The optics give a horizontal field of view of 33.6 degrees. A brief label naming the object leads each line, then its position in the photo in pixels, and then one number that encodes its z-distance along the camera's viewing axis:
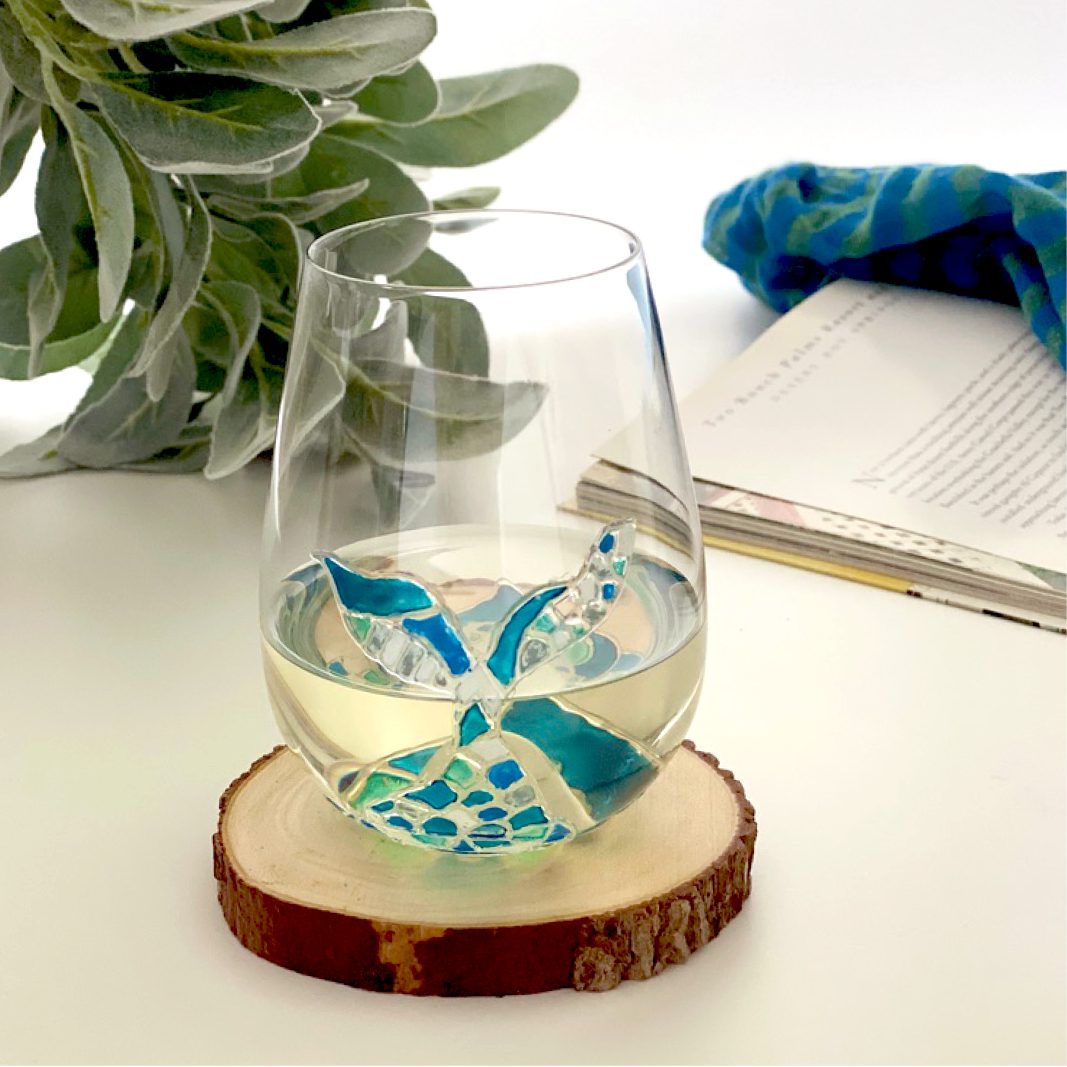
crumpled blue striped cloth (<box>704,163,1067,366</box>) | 0.99
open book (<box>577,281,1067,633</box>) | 0.80
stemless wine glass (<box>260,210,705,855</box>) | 0.48
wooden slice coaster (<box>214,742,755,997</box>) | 0.51
